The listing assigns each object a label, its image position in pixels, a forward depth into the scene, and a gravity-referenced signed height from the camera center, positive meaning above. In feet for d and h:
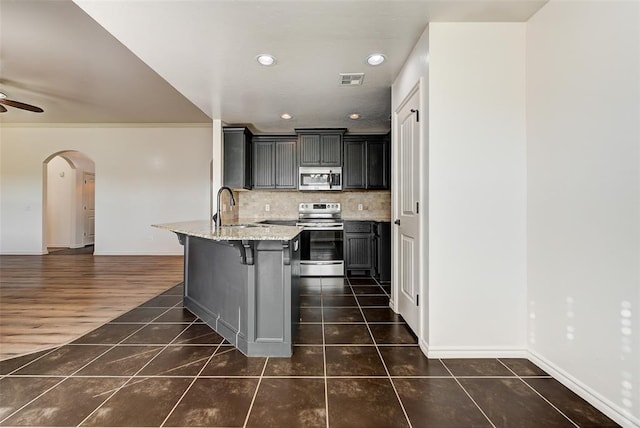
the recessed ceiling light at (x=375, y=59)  7.72 +4.50
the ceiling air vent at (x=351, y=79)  8.87 +4.58
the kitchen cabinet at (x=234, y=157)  14.08 +3.03
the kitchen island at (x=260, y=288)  6.39 -1.79
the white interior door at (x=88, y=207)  24.54 +0.84
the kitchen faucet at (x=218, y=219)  7.79 -0.11
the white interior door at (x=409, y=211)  7.20 +0.10
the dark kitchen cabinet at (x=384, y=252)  13.00 -1.79
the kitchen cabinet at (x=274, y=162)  15.35 +3.00
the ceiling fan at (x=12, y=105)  11.79 +5.01
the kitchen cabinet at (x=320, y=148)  15.08 +3.72
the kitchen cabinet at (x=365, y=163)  15.19 +2.90
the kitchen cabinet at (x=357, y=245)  14.03 -1.56
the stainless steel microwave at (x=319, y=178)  15.11 +2.07
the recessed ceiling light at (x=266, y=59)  7.75 +4.53
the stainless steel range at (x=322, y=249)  13.89 -1.74
